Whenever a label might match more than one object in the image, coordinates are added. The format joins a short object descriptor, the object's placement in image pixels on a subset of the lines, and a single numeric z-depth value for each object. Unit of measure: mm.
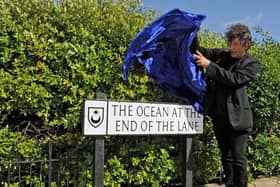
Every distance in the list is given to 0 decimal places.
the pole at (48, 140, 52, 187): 3873
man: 4117
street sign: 3691
